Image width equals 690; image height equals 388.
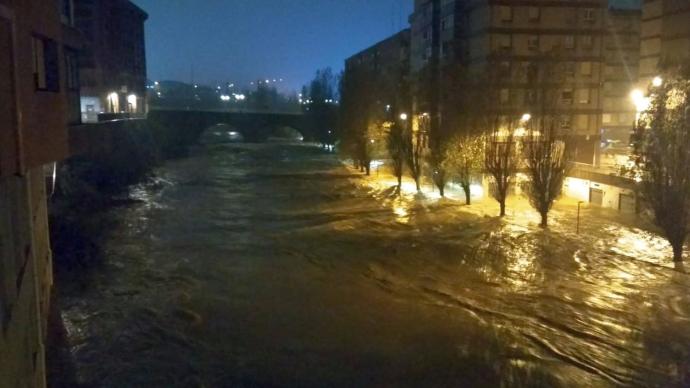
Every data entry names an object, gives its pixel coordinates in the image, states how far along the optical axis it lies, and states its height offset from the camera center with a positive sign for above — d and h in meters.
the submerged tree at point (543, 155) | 29.50 -1.71
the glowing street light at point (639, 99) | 35.06 +1.02
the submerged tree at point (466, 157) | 35.03 -2.16
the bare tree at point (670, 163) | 21.45 -1.49
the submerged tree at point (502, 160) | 32.94 -2.15
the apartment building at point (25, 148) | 7.53 -0.51
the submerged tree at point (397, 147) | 45.75 -2.14
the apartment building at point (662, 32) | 42.00 +5.69
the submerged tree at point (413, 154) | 44.34 -2.51
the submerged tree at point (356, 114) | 57.22 +0.23
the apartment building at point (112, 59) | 58.10 +5.97
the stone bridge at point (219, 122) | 84.54 -0.98
